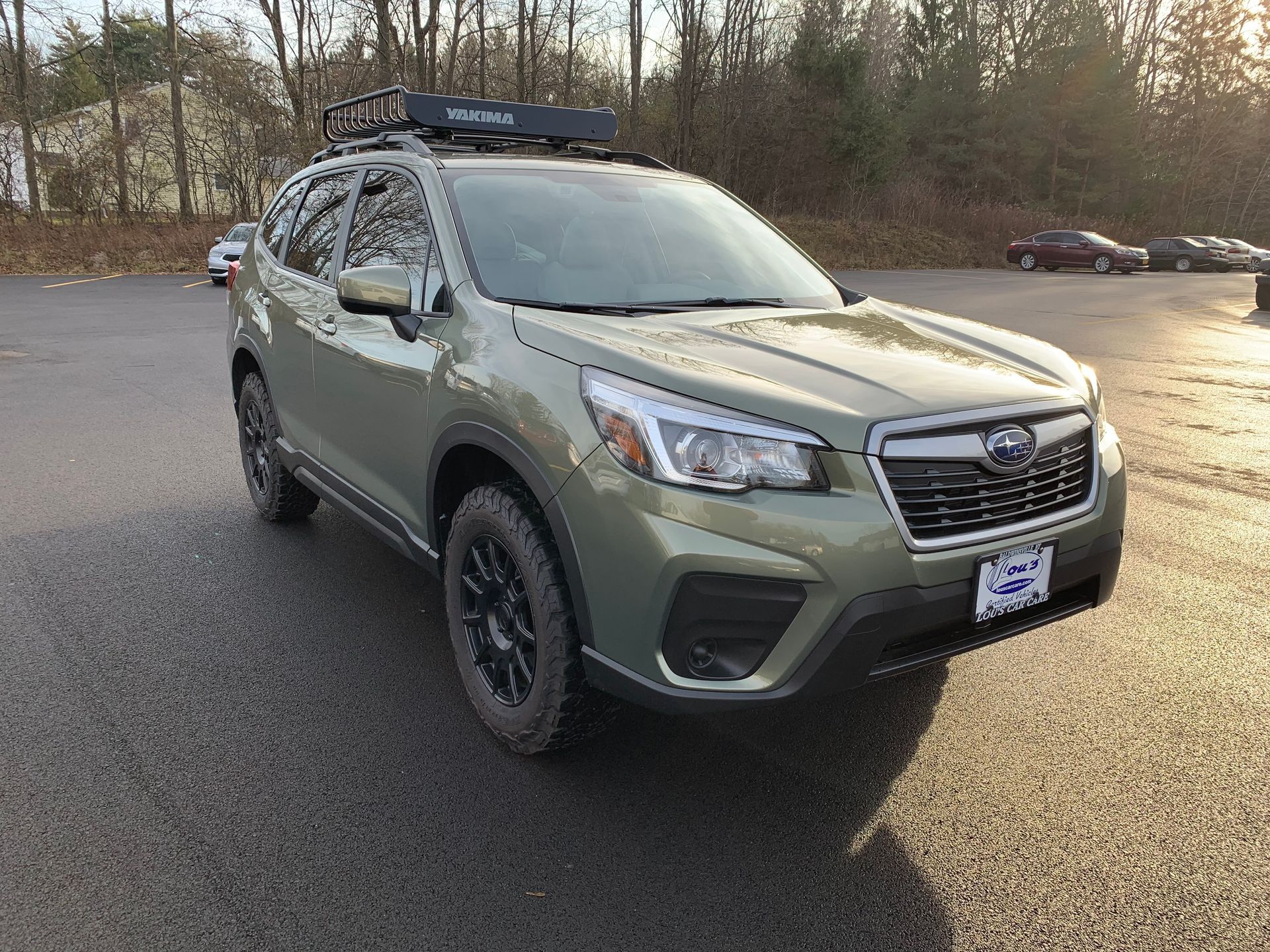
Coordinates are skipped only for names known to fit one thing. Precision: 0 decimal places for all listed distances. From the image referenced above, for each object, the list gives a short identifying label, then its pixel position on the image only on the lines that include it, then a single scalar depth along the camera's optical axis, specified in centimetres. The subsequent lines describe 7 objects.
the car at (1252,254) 3709
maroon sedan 3406
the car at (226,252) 2088
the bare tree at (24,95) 2883
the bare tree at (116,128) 2948
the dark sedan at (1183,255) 3688
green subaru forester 223
